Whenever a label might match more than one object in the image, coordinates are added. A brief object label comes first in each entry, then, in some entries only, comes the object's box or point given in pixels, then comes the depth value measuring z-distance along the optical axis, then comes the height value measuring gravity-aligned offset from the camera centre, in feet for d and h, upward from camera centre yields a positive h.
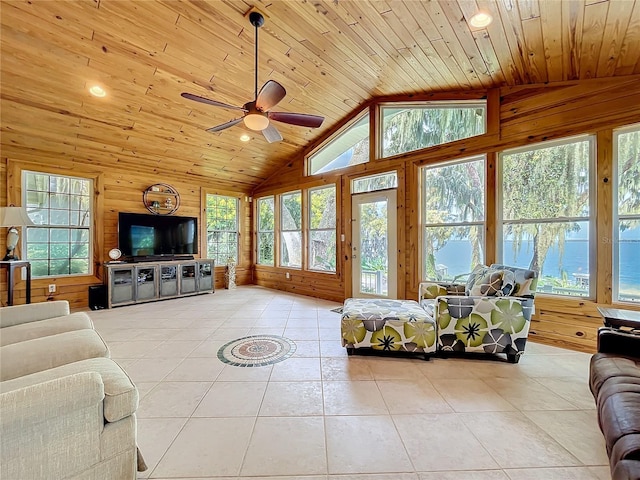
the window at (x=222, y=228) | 21.11 +0.84
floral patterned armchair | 8.33 -2.44
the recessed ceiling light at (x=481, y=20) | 7.58 +6.17
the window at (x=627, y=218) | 9.02 +0.67
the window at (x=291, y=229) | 19.90 +0.72
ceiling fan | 8.29 +4.23
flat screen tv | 16.33 +0.27
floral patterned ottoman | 8.55 -2.89
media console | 15.23 -2.49
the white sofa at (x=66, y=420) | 3.09 -2.26
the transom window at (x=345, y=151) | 16.20 +5.61
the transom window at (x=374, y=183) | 14.82 +3.18
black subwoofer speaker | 14.88 -3.15
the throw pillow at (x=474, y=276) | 9.86 -1.36
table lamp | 11.72 +0.79
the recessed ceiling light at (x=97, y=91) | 11.35 +6.21
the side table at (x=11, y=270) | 12.03 -1.36
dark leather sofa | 3.28 -2.43
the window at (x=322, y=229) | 17.76 +0.67
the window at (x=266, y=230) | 21.88 +0.71
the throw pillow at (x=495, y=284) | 8.78 -1.49
